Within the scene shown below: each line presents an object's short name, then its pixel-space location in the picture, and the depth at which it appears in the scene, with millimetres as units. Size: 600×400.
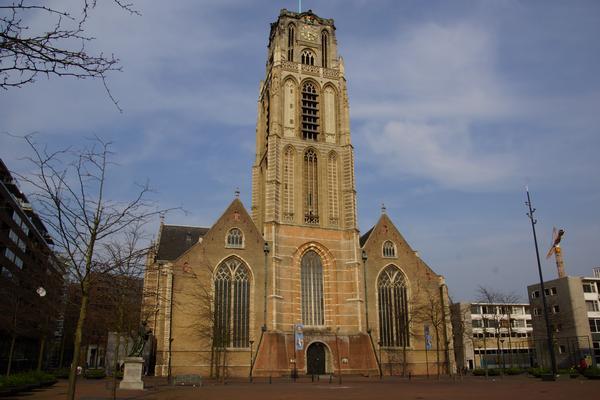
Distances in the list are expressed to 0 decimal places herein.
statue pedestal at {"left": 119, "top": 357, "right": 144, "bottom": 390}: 28062
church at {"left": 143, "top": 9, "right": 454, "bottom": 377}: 43312
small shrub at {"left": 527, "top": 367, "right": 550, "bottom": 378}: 36691
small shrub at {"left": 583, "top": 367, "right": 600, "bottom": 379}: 33594
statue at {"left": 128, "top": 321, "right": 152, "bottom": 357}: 29656
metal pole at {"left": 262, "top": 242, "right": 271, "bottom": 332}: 44781
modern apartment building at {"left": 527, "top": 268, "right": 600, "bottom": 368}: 64125
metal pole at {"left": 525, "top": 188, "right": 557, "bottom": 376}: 29172
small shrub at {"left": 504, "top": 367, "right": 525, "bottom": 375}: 46188
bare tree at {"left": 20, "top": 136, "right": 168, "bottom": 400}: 13641
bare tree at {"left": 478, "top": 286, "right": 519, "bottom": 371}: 54375
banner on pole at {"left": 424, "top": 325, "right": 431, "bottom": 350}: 44531
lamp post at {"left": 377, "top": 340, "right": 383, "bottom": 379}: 43612
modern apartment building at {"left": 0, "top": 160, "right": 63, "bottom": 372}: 36344
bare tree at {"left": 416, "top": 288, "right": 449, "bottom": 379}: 47312
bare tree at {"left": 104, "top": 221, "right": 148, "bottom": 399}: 16938
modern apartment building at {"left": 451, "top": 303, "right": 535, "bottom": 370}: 81500
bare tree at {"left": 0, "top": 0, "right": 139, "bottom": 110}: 5793
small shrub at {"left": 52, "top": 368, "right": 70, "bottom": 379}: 43281
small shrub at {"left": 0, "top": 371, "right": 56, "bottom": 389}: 22092
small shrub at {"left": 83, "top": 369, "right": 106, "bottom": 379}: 42656
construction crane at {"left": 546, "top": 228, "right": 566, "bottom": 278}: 90750
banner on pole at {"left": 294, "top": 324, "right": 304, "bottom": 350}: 42947
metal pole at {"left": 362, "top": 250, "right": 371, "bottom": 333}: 47494
